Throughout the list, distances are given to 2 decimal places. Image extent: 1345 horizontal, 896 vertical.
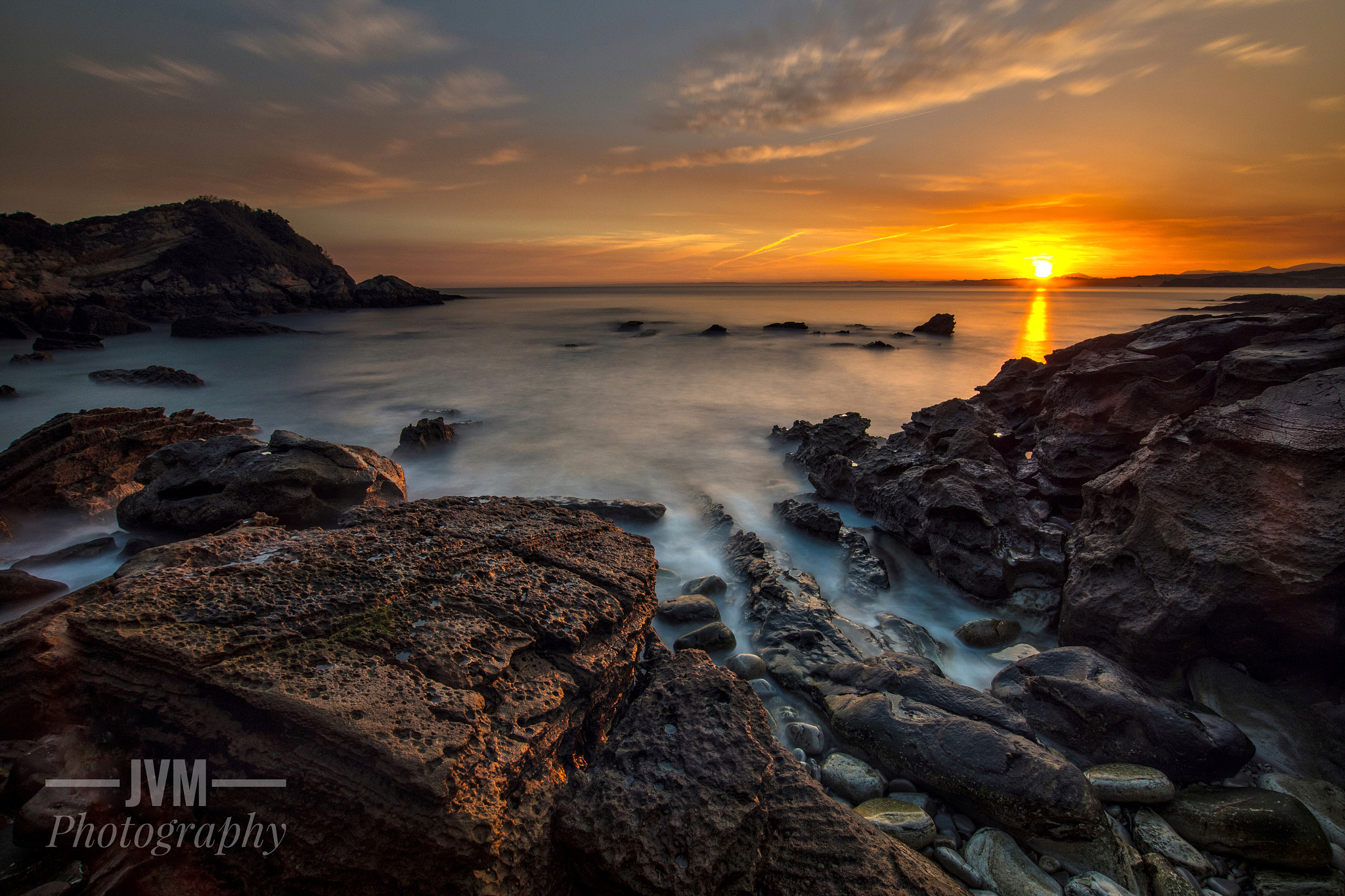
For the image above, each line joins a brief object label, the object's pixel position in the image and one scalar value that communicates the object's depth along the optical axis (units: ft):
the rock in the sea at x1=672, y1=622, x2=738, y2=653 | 11.56
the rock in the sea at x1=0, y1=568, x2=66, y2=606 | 11.18
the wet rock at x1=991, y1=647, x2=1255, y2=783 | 7.97
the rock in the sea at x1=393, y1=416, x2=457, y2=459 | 25.40
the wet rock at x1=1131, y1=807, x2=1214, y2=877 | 6.83
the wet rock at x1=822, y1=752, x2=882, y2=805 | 7.84
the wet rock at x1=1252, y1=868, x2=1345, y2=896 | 6.40
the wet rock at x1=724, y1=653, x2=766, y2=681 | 10.49
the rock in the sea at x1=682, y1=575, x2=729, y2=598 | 14.01
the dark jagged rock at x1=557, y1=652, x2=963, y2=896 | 5.58
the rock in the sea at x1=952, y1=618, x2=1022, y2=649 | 12.12
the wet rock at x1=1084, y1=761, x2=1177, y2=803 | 7.57
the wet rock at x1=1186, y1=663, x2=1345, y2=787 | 8.07
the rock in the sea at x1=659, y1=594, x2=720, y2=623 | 12.43
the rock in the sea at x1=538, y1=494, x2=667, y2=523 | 18.40
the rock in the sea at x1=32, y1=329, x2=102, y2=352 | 54.24
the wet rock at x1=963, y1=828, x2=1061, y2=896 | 6.48
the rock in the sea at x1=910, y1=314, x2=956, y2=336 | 88.94
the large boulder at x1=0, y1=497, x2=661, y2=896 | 5.22
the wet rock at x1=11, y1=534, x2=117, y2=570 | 13.24
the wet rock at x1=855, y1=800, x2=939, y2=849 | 7.03
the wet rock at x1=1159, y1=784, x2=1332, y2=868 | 6.62
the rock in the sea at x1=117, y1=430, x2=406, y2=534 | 13.78
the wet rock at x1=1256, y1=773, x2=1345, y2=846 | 7.13
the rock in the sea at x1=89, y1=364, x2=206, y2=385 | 40.11
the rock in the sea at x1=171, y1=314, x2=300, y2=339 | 69.15
